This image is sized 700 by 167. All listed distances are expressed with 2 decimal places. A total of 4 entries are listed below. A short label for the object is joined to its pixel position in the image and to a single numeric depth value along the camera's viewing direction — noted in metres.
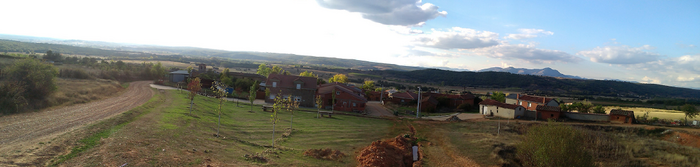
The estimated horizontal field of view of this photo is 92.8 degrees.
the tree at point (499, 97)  74.75
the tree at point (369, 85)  97.01
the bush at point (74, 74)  57.22
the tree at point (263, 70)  110.33
